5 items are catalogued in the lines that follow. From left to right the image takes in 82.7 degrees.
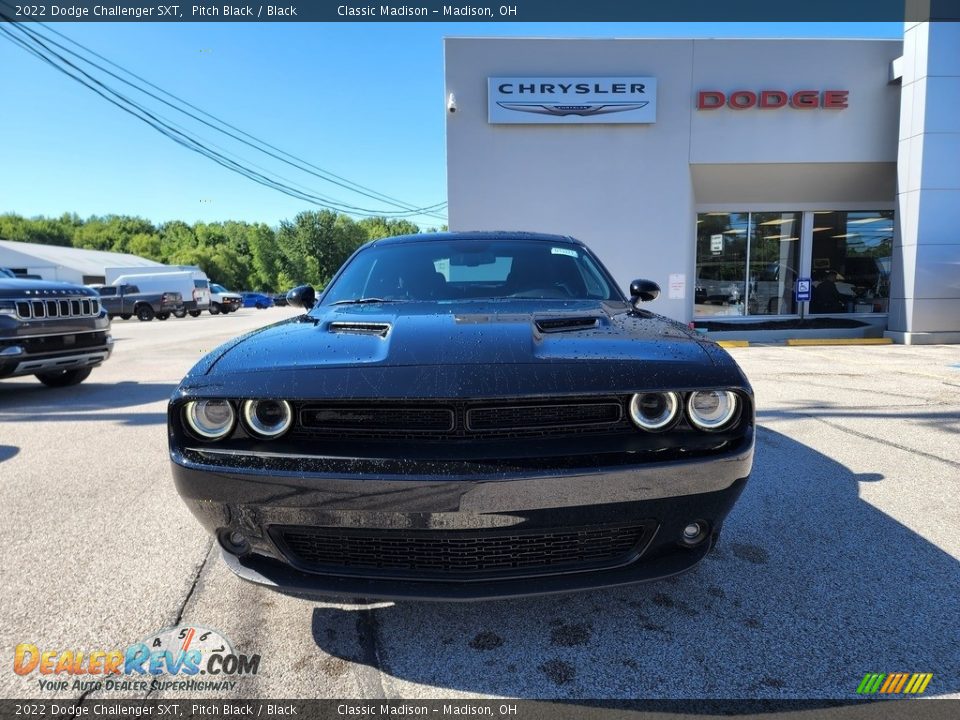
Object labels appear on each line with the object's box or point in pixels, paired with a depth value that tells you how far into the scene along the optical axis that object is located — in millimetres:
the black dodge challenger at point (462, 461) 1545
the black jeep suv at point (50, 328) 5391
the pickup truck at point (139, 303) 24422
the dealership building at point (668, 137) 10805
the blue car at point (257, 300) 49688
